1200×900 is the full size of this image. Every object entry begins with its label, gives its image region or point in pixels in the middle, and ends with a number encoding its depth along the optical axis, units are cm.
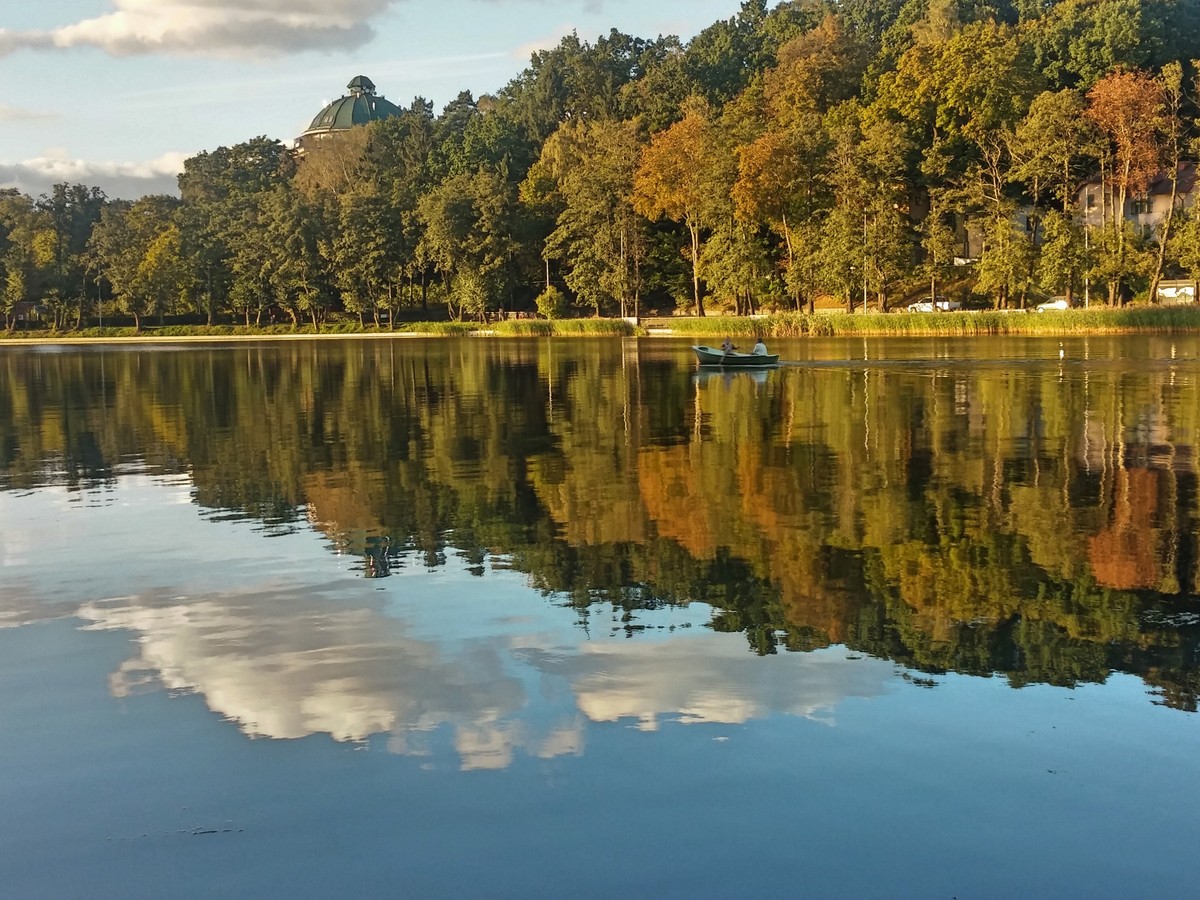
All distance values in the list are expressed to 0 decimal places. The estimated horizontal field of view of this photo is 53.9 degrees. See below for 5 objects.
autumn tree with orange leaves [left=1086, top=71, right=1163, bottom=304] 8362
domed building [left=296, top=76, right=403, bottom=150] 19525
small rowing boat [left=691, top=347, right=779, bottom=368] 5025
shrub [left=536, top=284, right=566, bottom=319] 11956
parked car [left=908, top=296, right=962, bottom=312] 9549
